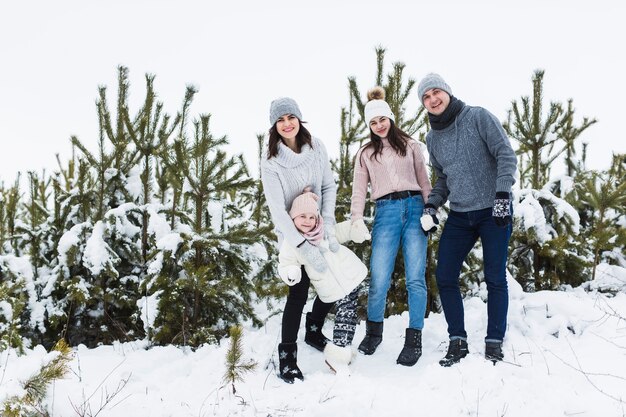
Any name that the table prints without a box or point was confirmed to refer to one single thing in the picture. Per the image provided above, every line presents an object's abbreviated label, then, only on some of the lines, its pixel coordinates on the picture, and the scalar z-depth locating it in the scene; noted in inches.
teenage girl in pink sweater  143.5
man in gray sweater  130.4
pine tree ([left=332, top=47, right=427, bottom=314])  200.4
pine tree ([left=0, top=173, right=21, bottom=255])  240.4
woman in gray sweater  128.1
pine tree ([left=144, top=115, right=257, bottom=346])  178.7
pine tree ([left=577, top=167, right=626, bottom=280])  206.3
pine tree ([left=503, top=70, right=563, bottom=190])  211.6
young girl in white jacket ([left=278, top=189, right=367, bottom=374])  129.3
